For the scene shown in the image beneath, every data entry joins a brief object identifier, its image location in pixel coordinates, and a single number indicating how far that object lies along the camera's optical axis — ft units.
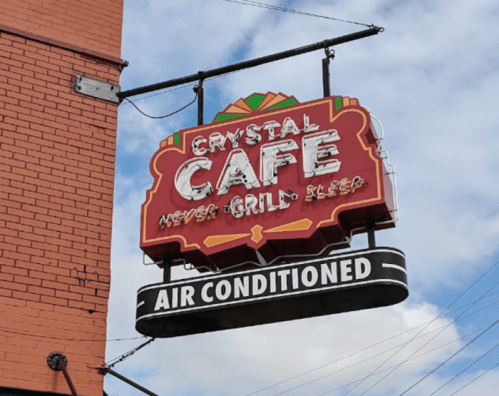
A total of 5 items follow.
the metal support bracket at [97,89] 37.96
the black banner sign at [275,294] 30.30
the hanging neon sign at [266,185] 32.32
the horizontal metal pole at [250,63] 35.09
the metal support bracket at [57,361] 32.14
